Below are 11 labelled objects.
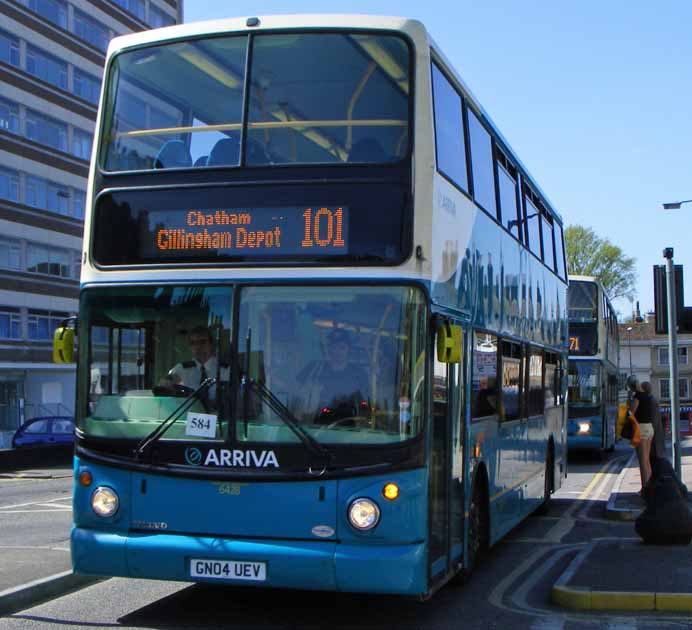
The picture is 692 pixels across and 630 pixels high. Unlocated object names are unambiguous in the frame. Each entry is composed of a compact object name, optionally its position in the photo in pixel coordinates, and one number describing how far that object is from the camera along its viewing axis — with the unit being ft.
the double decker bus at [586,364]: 97.25
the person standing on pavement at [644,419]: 53.83
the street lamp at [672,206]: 73.72
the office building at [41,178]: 170.91
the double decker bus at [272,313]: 24.93
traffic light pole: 50.83
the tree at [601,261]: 279.69
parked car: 118.38
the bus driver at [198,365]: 25.76
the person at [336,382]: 25.05
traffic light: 50.62
